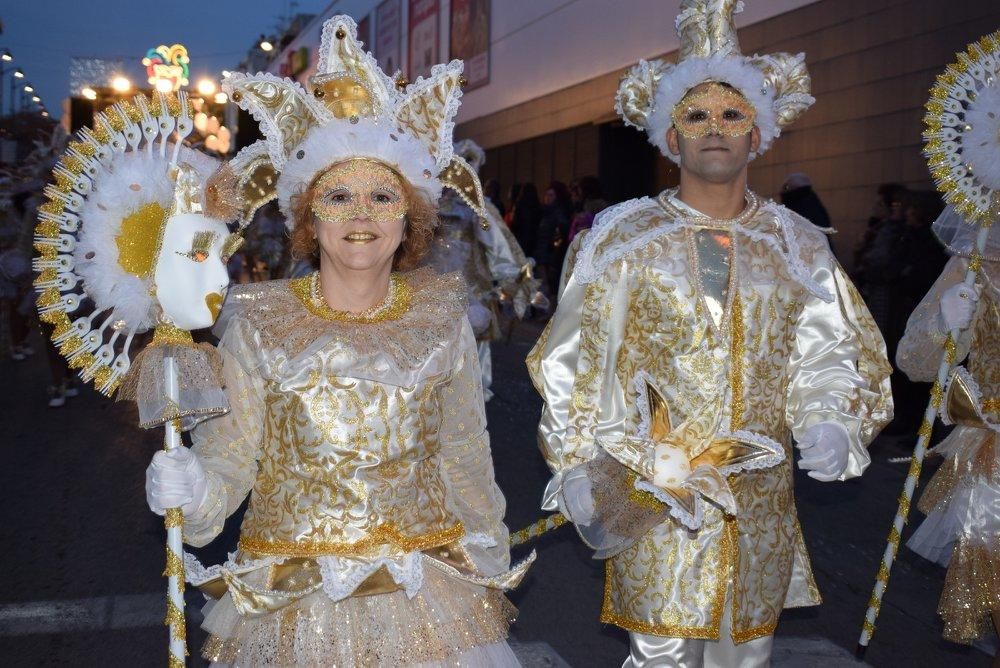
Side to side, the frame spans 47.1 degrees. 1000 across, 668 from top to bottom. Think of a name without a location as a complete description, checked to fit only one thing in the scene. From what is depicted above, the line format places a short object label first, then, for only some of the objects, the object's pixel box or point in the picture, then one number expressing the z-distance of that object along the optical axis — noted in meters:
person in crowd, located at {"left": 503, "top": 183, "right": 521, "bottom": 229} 18.23
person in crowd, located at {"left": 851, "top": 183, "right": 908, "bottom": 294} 9.89
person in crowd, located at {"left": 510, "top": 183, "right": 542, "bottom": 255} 17.67
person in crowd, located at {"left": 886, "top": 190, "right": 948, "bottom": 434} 9.41
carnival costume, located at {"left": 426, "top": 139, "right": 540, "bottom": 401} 9.77
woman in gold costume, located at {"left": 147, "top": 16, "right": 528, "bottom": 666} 3.05
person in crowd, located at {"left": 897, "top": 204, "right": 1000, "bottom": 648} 4.80
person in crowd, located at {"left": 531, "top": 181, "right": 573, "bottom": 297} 16.17
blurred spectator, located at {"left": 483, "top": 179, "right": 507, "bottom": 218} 14.84
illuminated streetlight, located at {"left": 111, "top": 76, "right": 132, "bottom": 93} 16.35
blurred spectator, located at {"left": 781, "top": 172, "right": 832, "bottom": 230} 9.80
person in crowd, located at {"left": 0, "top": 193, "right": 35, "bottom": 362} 12.42
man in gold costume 3.68
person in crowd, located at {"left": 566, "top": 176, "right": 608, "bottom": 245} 14.65
